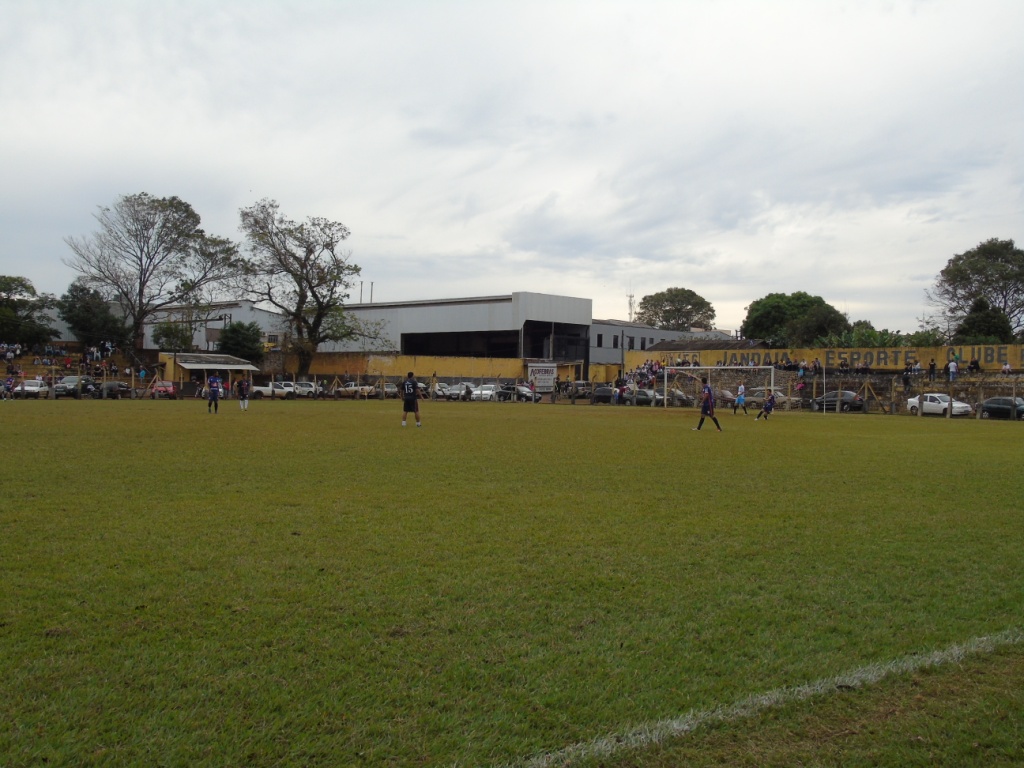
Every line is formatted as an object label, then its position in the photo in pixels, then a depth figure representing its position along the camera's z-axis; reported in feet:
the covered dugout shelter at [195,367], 191.01
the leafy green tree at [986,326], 203.72
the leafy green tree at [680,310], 354.74
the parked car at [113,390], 165.09
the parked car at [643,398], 162.71
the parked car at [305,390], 191.11
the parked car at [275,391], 186.50
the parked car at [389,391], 198.29
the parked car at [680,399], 159.84
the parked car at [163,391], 169.89
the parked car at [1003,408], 123.95
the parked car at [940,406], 132.05
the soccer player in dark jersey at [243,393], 113.60
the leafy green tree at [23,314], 197.16
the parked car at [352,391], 196.44
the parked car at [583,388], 187.62
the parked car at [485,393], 191.60
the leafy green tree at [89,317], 207.21
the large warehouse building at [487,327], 234.38
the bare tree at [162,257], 200.95
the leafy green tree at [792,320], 245.86
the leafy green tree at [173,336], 203.92
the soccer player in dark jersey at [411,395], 77.30
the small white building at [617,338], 266.36
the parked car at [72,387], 160.48
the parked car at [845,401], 149.28
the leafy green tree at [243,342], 219.82
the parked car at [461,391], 191.85
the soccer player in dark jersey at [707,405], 79.05
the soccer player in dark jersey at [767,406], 108.47
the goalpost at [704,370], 167.85
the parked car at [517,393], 188.55
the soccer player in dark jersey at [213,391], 101.65
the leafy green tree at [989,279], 224.33
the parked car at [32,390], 154.10
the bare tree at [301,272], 200.34
